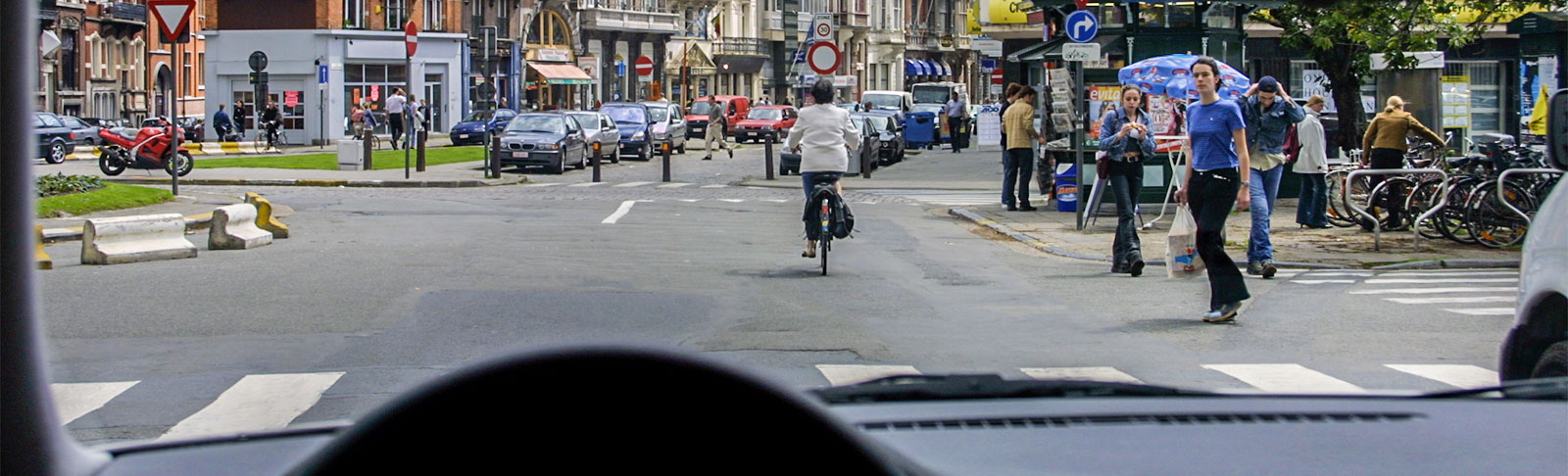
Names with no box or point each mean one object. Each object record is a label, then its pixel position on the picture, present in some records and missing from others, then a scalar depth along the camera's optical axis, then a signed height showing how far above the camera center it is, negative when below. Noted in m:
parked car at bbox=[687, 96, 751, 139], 55.81 +1.87
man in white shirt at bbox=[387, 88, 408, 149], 45.50 +1.47
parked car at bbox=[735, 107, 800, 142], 51.34 +1.38
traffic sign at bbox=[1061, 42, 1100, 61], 17.34 +1.17
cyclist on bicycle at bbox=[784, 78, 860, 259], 12.77 +0.22
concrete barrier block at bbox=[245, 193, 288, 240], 15.45 -0.44
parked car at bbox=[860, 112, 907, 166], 37.19 +0.76
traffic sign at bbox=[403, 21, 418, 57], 27.97 +2.19
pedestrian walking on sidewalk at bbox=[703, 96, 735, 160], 39.21 +1.12
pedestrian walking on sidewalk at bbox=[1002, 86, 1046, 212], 19.58 +0.41
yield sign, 19.62 +1.77
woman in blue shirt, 9.74 +0.00
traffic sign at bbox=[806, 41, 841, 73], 22.39 +1.44
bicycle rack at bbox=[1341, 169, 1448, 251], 15.20 -0.43
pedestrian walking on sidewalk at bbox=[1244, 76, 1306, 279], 12.68 +0.15
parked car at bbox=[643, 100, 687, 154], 40.78 +1.09
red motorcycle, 28.77 +0.33
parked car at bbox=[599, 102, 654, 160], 38.72 +0.98
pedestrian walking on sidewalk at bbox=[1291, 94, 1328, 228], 17.16 -0.04
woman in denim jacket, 12.75 +0.05
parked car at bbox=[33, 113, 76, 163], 35.31 +0.66
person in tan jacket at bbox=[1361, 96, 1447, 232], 17.53 +0.33
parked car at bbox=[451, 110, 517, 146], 48.38 +1.13
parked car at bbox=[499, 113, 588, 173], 31.69 +0.52
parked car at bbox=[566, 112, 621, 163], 35.88 +0.81
